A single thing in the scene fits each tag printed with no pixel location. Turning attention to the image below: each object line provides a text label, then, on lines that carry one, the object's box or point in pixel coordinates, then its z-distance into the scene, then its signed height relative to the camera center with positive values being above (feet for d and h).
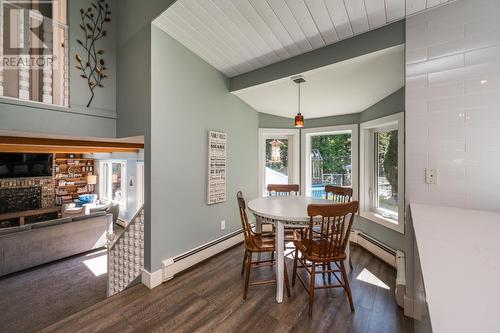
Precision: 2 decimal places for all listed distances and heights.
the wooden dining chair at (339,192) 8.59 -1.12
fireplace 17.47 -2.89
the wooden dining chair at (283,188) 10.32 -1.08
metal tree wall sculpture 7.68 +4.60
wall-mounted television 17.81 +0.12
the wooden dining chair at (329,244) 5.27 -2.26
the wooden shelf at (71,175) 20.93 -0.95
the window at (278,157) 12.53 +0.61
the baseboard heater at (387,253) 5.84 -3.48
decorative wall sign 8.86 -0.03
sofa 9.98 -4.05
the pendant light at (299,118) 8.12 +1.97
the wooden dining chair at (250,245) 6.31 -2.50
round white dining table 5.96 -1.50
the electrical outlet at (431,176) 5.23 -0.24
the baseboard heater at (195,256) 7.24 -3.60
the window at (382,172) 8.17 -0.26
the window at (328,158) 11.32 +0.52
